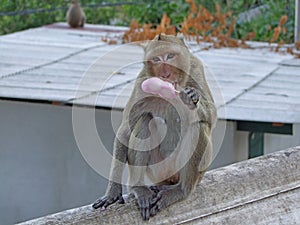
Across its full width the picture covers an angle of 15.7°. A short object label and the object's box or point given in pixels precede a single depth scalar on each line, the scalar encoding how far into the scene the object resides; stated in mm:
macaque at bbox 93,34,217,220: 4285
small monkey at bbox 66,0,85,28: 15817
